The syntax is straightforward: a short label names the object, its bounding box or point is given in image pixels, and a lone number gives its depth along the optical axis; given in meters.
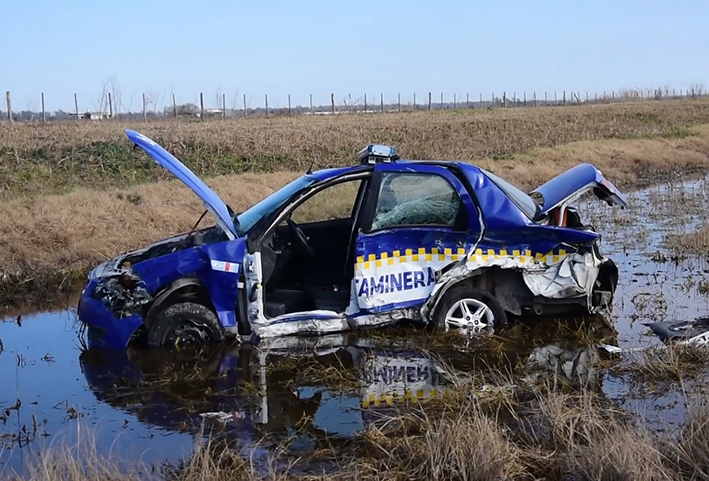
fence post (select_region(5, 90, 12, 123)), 33.50
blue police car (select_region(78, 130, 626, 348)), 6.62
